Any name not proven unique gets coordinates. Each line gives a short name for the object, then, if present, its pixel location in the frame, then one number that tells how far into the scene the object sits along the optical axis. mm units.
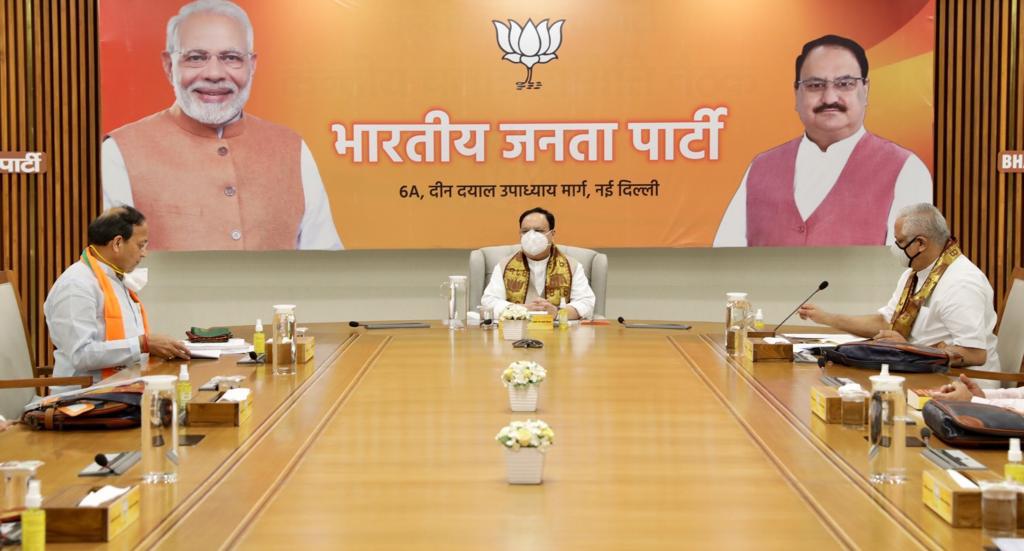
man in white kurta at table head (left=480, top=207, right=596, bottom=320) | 5668
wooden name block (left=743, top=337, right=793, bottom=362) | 3820
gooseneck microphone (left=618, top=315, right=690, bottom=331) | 4961
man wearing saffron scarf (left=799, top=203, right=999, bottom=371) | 4191
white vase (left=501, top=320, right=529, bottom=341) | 4488
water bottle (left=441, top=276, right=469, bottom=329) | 4922
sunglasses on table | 4242
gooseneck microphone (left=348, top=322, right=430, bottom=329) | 4987
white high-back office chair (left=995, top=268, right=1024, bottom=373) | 4312
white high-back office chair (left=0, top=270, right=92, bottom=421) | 4047
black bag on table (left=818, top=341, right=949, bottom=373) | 3631
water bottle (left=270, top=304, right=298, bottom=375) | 3611
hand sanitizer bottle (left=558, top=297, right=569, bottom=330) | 4918
